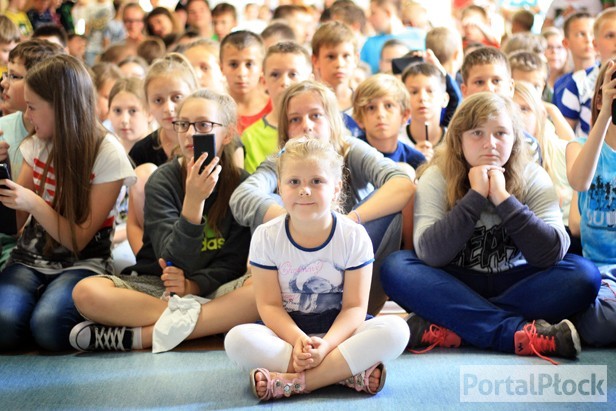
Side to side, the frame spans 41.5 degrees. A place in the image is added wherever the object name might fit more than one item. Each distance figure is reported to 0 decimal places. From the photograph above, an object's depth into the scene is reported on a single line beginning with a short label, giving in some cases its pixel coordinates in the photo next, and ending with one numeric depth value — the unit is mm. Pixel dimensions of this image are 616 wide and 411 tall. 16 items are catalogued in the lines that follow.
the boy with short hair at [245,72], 3633
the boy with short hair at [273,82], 2965
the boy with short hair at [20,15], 5816
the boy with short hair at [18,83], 2807
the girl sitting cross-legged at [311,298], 1914
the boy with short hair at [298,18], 5844
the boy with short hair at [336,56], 3566
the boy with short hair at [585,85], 3820
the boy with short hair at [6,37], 3697
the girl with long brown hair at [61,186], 2436
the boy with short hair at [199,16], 6433
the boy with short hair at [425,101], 3312
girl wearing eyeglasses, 2312
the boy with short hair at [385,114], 2977
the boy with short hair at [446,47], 4262
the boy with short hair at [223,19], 6488
